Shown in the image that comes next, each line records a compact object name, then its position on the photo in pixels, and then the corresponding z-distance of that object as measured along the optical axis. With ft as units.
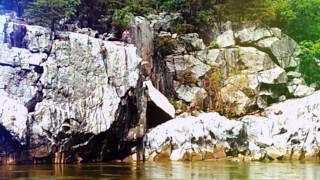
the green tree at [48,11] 114.73
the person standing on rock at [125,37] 122.21
